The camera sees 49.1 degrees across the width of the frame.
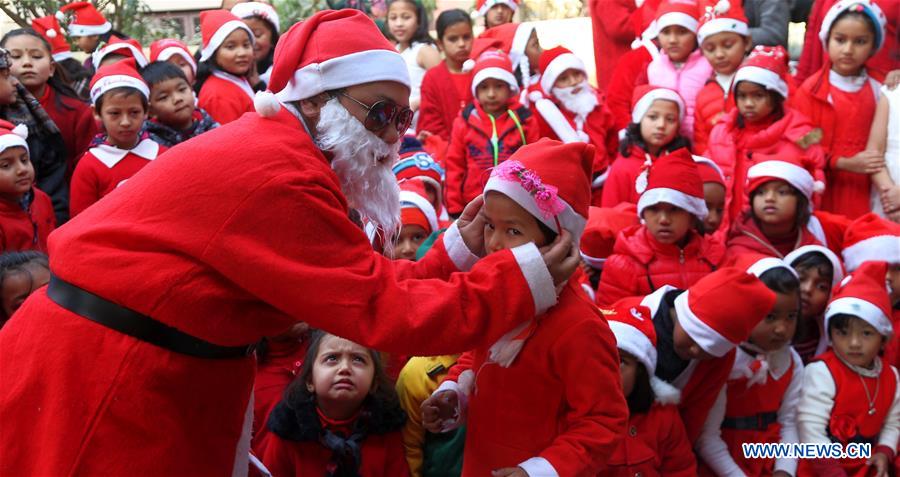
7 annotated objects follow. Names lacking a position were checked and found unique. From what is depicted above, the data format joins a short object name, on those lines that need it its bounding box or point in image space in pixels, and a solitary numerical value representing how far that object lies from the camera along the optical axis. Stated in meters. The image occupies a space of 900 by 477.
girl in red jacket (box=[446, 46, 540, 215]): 6.30
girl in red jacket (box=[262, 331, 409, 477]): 3.56
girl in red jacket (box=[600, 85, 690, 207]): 5.99
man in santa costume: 2.25
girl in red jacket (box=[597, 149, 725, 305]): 4.72
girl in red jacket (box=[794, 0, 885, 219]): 5.99
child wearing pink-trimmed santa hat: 2.67
